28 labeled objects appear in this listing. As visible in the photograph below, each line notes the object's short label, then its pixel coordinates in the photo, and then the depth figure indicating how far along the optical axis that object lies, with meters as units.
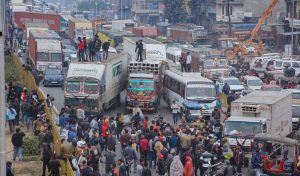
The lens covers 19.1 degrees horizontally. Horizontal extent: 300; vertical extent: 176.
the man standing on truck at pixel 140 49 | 48.25
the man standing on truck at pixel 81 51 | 44.72
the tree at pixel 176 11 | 125.69
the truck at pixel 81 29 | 87.19
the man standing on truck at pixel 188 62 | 54.22
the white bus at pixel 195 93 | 42.75
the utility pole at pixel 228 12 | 97.31
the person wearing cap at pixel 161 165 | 28.77
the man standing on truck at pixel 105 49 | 46.36
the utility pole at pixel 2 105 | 16.50
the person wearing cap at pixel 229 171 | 26.94
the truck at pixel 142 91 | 44.59
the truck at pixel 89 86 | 42.19
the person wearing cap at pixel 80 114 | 38.05
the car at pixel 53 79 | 54.62
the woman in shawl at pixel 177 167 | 26.53
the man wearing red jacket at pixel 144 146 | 30.20
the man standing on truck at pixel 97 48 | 44.98
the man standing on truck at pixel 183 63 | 54.33
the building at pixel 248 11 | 101.31
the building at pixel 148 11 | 156.75
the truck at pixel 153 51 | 55.46
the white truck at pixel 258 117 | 32.81
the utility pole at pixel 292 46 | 80.85
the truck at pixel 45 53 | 58.09
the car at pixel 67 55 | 63.99
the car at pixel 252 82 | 52.41
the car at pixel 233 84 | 50.92
